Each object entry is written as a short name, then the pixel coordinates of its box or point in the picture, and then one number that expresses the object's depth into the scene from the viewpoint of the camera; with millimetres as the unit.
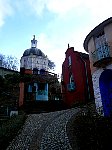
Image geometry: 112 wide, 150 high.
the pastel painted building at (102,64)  8212
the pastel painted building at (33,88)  13818
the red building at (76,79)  13771
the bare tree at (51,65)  30238
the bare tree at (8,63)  26573
